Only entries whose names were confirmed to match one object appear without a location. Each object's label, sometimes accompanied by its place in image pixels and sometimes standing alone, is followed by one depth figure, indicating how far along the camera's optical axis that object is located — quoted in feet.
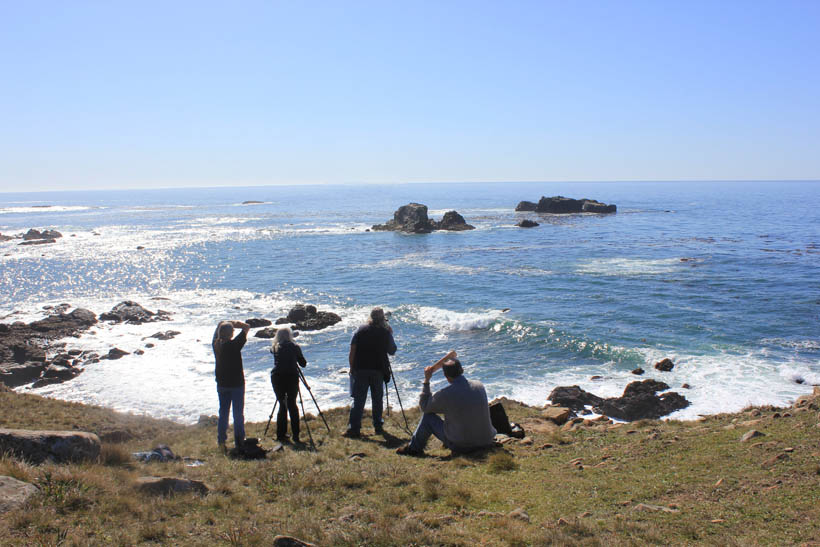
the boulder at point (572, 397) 59.41
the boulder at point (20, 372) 77.20
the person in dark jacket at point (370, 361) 33.78
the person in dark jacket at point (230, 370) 31.17
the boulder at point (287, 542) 17.58
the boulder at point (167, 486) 21.95
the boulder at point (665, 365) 70.75
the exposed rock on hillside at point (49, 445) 23.50
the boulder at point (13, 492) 18.24
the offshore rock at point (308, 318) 102.22
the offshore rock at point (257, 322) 103.30
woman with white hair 32.68
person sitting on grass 27.43
